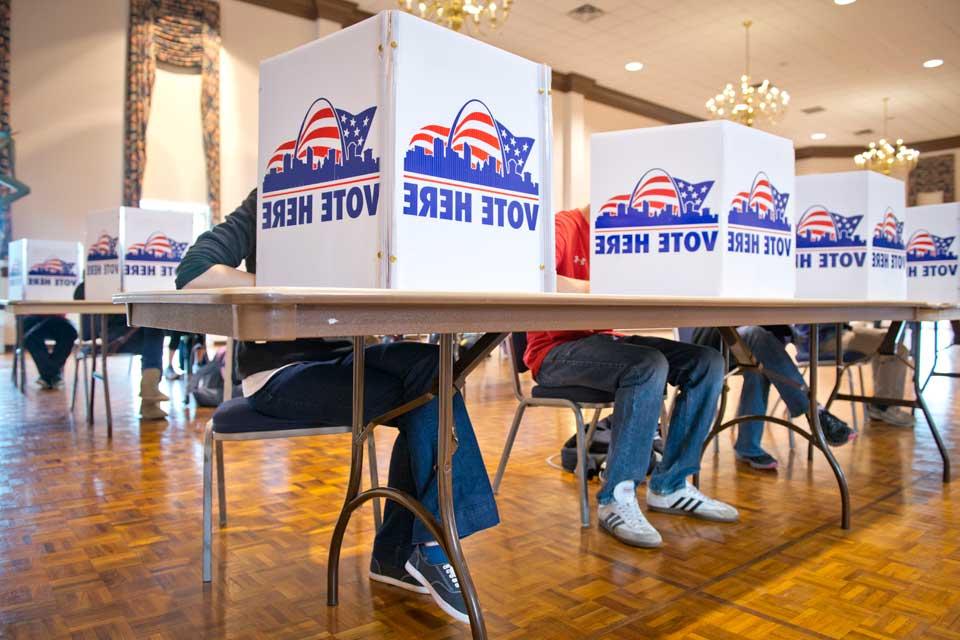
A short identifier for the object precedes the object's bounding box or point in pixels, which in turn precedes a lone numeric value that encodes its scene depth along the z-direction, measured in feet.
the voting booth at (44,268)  15.65
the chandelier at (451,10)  16.08
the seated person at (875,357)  9.63
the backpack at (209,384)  11.85
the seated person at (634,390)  5.40
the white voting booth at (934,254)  10.94
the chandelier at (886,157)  34.06
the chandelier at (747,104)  26.19
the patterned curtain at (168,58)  22.29
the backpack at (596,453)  7.31
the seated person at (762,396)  7.72
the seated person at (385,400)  3.96
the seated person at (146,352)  10.73
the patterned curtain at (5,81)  20.31
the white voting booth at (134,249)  10.61
